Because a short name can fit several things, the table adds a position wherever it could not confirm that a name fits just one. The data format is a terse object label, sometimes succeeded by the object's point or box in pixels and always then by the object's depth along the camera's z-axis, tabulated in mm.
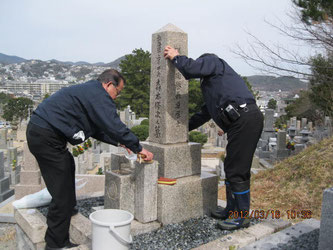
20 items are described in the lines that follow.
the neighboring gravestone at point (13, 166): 9180
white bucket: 2225
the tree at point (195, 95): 32750
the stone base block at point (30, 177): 6285
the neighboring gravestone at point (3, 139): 12545
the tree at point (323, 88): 8589
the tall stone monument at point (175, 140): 3457
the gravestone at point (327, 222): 2225
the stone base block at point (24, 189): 6285
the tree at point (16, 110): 41000
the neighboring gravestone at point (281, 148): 11016
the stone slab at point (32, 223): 3201
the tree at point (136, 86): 33938
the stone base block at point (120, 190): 3152
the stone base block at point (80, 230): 2976
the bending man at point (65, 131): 2771
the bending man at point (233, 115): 2988
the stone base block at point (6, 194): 7103
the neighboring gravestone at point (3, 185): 7109
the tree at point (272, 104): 59844
